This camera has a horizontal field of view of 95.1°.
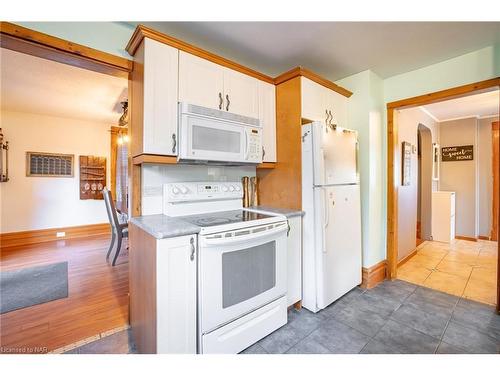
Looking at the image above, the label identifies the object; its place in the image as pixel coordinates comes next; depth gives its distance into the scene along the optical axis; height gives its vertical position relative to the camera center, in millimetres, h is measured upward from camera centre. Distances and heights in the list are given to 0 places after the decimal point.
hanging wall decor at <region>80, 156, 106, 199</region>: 4832 +270
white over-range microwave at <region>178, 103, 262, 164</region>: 1682 +417
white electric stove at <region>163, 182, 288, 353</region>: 1415 -574
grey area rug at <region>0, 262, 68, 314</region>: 2258 -1093
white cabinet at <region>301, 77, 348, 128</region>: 2135 +850
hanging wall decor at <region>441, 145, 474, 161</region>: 4441 +671
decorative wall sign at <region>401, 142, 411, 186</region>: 3125 +319
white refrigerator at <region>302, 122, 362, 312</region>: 2018 -236
